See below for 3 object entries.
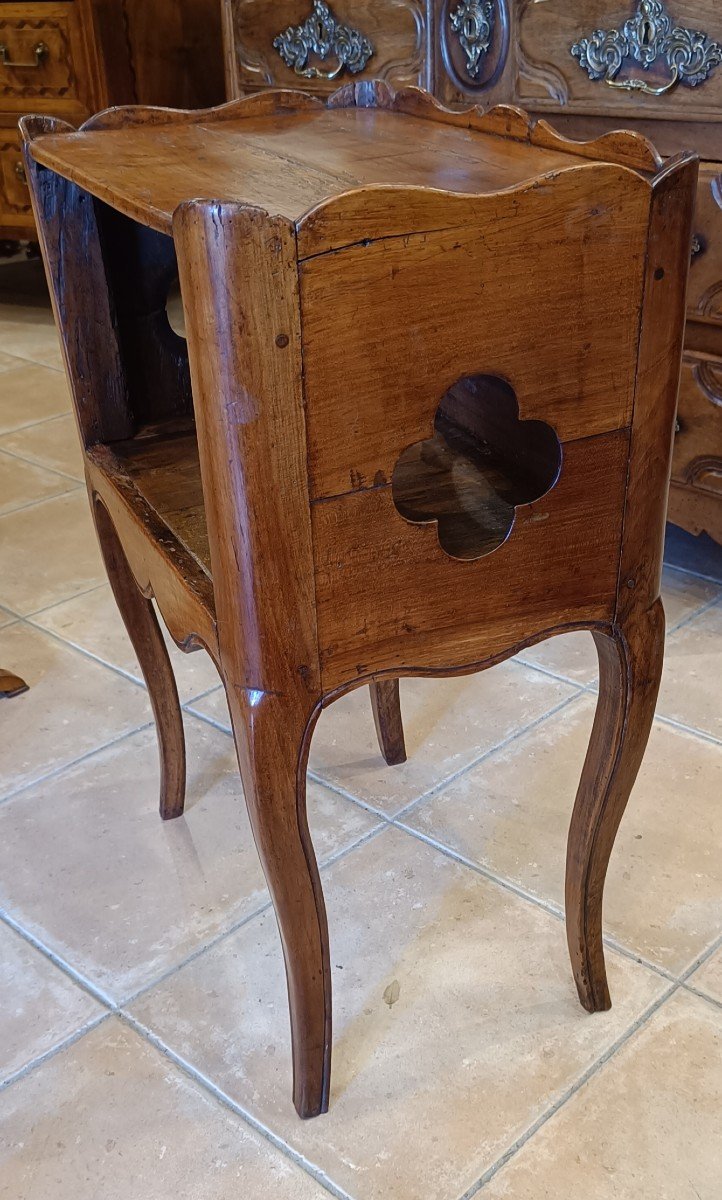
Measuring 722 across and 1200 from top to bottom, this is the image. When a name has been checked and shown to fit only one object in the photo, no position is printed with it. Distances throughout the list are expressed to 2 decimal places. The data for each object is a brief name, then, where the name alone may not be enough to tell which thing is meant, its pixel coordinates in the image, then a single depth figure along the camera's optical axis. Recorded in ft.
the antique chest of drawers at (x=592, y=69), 5.58
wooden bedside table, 2.65
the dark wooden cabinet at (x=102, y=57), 11.14
